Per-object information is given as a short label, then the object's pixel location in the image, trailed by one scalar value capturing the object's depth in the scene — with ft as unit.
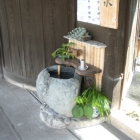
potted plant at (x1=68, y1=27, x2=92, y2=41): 12.02
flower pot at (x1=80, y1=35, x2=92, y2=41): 11.95
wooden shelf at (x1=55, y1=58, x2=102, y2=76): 11.39
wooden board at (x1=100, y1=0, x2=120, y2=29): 10.13
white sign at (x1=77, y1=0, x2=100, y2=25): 11.35
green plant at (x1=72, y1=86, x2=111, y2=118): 11.32
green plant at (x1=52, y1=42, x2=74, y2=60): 12.93
